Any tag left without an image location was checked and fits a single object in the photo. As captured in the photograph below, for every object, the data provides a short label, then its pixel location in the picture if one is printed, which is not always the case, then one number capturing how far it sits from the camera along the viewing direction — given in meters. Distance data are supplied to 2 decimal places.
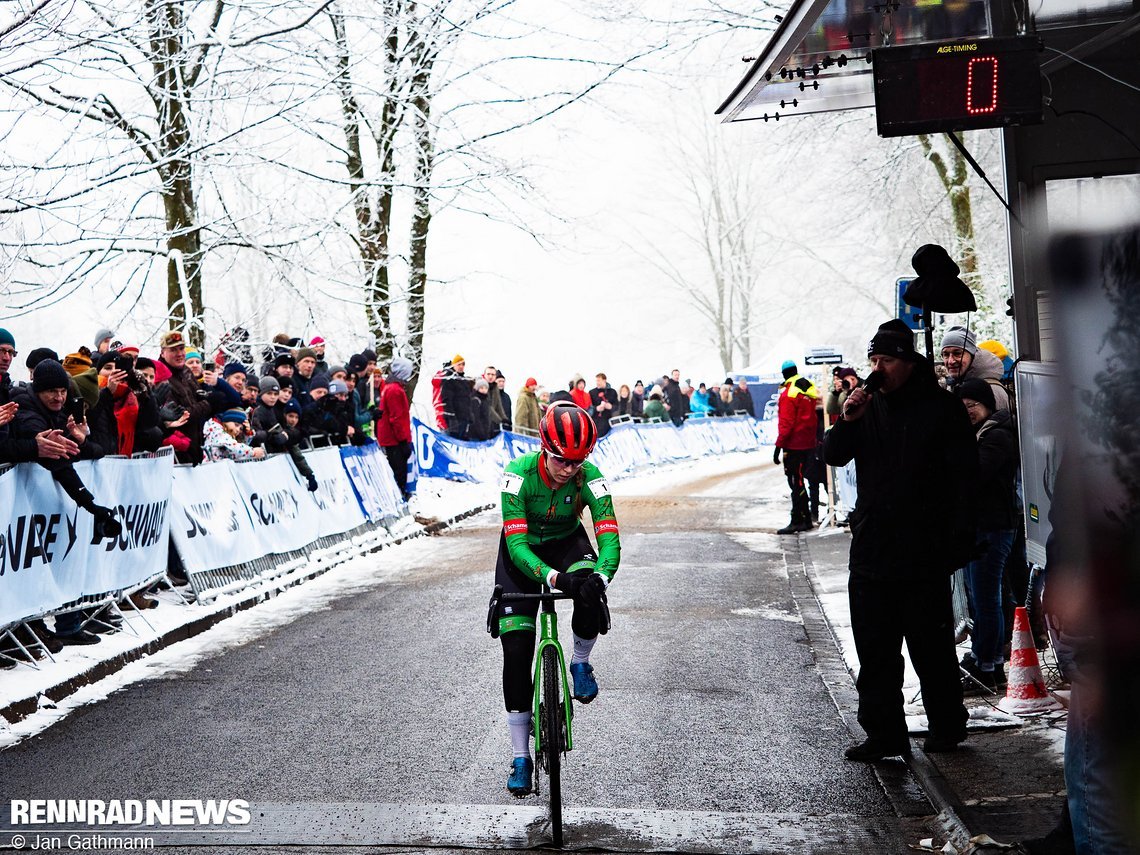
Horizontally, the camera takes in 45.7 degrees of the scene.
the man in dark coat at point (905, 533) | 6.85
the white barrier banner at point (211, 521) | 12.11
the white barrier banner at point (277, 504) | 13.63
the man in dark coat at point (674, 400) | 37.47
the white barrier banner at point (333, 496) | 15.93
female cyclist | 6.06
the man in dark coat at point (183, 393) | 12.58
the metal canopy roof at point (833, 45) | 7.23
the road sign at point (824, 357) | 20.53
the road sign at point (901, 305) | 12.82
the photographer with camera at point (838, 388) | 16.36
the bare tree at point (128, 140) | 12.46
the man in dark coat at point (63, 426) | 9.35
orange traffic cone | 7.67
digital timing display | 7.45
